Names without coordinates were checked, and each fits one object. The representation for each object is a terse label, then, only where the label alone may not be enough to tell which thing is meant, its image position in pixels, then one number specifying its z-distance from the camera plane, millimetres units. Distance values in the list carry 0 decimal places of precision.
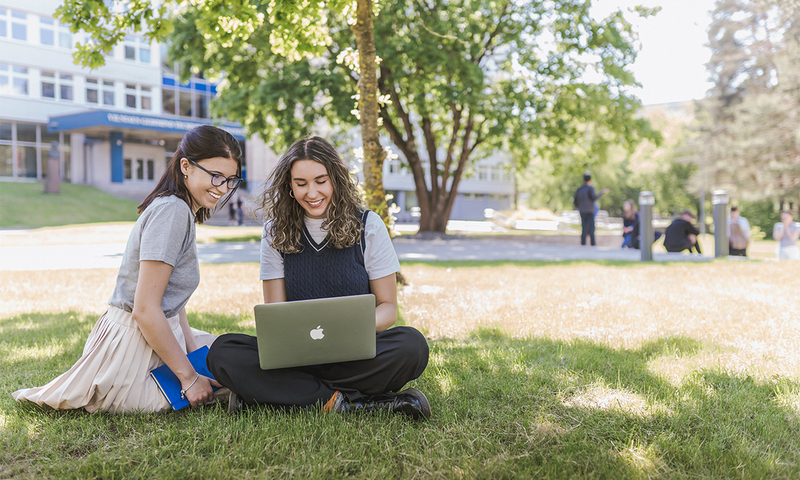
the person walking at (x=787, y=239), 12742
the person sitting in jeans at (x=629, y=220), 15062
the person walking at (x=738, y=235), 12969
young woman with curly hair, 2840
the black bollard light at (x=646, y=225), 11492
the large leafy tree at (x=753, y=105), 30234
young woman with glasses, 2727
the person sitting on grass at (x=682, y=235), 13094
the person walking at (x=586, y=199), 16141
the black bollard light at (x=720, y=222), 11578
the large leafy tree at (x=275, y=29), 5332
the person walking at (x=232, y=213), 28297
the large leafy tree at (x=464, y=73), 14906
